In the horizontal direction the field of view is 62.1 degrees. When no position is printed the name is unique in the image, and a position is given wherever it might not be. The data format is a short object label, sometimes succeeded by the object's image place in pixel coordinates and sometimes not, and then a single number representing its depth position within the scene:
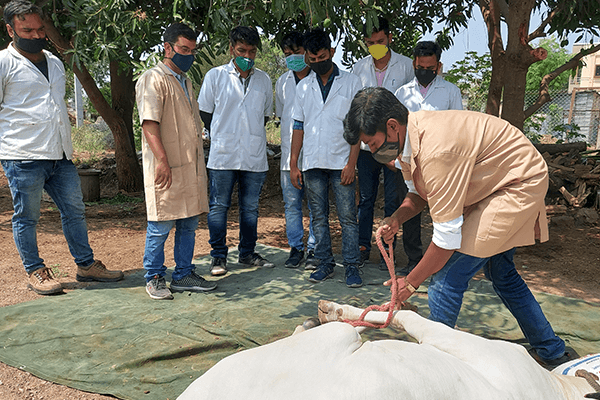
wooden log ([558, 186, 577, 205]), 6.58
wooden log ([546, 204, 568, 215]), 6.35
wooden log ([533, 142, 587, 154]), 7.39
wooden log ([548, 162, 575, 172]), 6.89
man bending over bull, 2.01
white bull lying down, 1.17
